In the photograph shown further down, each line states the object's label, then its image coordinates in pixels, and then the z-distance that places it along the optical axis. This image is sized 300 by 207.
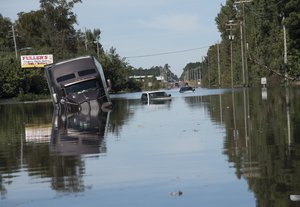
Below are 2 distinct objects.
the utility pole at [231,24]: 107.24
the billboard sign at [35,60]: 95.93
